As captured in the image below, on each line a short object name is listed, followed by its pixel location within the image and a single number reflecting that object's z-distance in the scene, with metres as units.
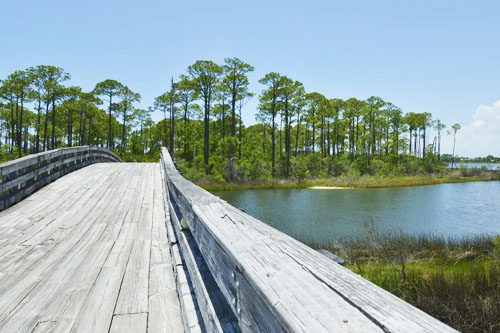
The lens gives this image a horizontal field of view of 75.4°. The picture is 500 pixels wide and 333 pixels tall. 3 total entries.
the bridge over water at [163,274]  0.83
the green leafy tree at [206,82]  38.00
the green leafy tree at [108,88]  44.47
